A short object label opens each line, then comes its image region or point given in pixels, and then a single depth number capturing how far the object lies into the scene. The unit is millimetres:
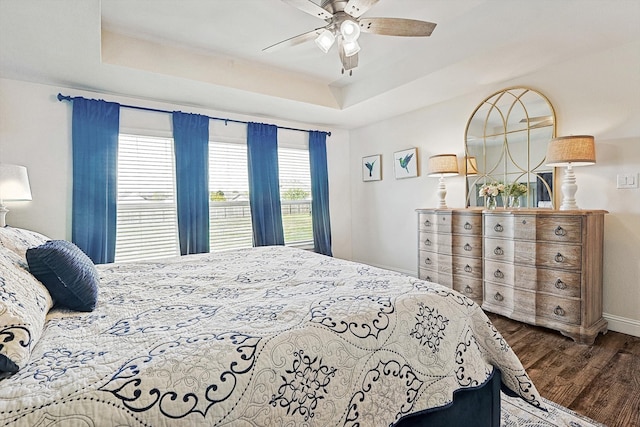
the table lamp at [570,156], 2352
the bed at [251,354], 714
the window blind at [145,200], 3301
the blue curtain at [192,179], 3504
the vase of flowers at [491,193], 3020
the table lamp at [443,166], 3354
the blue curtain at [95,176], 3006
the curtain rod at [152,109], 2967
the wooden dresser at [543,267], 2307
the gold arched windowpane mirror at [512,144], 2842
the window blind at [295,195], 4359
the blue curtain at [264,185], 3992
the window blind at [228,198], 3820
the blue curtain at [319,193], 4547
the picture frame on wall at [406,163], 4016
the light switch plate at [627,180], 2404
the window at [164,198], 3322
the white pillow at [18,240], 1418
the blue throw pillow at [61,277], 1192
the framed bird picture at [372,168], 4555
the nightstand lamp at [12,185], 2344
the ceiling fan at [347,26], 1847
